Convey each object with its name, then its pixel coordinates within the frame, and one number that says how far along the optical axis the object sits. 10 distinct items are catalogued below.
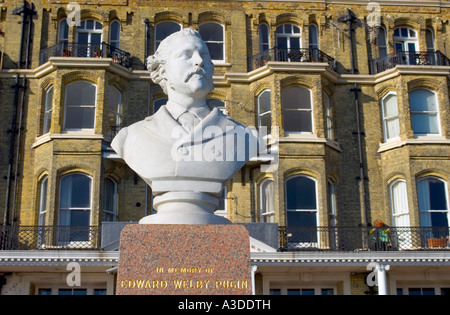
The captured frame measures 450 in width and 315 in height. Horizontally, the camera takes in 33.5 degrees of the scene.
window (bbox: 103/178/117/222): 22.66
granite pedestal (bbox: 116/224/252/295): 6.47
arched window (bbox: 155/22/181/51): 25.44
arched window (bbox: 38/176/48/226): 22.38
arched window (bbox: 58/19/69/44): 24.89
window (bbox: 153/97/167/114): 24.41
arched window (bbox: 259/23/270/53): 25.44
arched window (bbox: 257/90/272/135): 23.88
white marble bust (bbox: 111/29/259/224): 7.30
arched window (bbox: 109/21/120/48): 25.08
